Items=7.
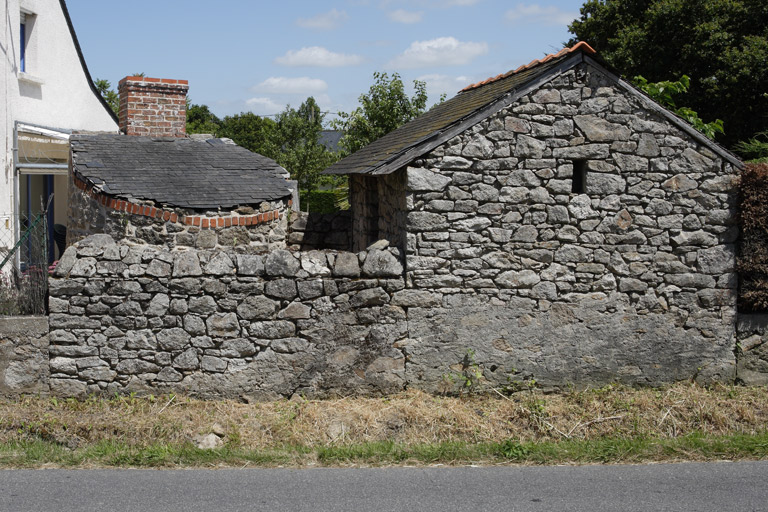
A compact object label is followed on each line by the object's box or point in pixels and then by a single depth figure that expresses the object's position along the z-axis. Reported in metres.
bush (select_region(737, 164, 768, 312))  8.06
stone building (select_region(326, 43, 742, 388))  7.93
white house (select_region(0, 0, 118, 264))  13.80
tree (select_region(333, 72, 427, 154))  19.25
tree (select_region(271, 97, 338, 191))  25.31
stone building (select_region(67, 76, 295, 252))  10.20
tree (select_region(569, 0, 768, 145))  18.94
